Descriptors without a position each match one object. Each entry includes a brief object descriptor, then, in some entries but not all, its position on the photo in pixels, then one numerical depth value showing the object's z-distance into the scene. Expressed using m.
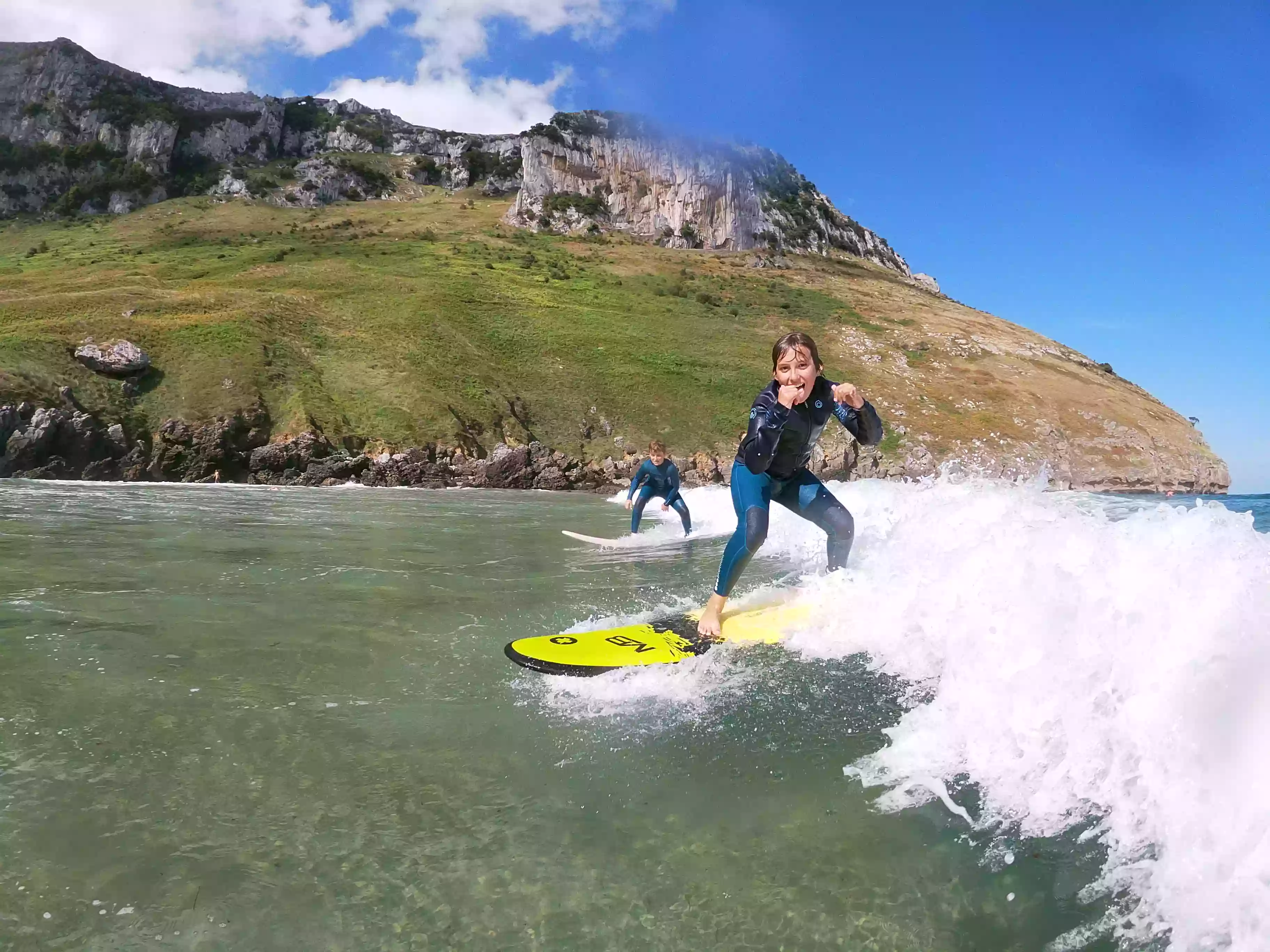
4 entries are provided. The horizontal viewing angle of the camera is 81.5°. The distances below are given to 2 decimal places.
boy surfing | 14.82
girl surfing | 6.42
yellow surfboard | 5.34
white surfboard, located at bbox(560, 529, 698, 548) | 13.96
